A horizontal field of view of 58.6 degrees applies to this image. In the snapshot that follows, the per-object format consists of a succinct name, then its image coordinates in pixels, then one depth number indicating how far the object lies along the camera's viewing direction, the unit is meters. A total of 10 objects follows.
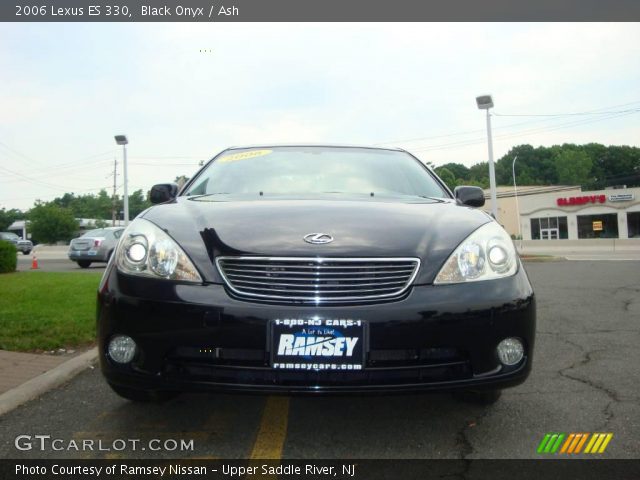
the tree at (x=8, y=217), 87.07
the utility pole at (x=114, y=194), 66.25
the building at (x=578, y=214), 47.78
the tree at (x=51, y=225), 54.16
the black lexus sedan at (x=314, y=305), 2.21
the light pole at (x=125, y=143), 26.17
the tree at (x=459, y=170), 106.00
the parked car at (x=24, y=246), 38.25
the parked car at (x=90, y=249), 17.47
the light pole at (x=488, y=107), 22.43
